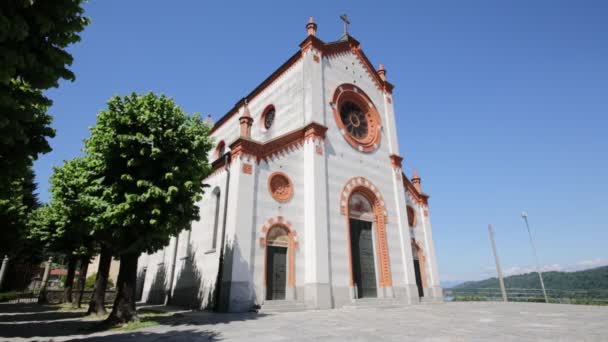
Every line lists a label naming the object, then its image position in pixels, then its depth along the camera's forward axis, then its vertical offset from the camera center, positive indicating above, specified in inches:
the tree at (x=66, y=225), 717.3 +142.5
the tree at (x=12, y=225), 715.4 +142.3
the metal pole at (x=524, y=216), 1143.7 +214.2
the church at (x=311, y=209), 630.5 +167.4
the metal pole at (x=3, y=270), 1143.7 +61.0
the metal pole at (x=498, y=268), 946.1 +29.7
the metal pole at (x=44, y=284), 1049.1 +7.7
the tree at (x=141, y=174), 456.4 +161.8
